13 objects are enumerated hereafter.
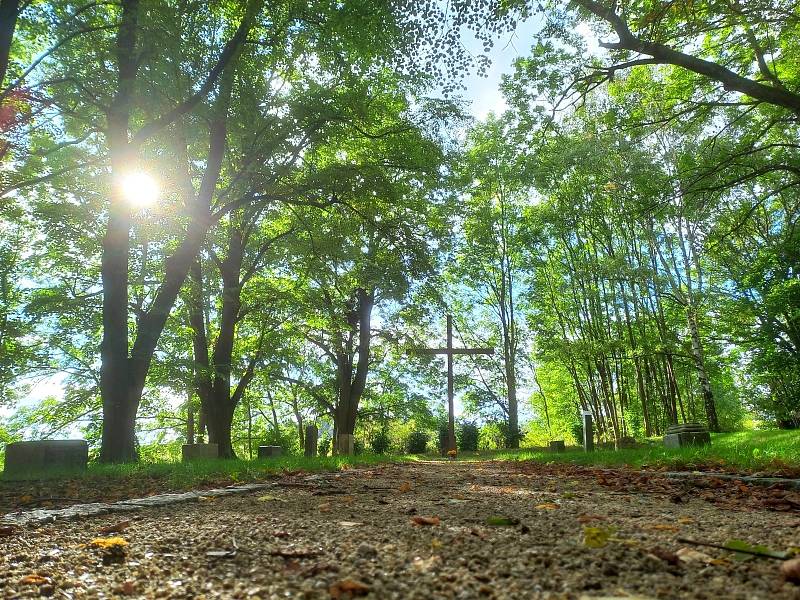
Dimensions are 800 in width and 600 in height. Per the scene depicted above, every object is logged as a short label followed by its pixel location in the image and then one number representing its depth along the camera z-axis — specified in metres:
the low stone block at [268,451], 11.68
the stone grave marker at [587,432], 13.34
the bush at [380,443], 23.41
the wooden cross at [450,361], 20.05
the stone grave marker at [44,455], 7.20
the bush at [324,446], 28.40
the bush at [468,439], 21.97
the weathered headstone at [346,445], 15.26
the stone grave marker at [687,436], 10.36
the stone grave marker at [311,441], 14.55
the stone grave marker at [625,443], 14.47
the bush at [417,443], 22.95
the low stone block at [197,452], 11.10
